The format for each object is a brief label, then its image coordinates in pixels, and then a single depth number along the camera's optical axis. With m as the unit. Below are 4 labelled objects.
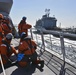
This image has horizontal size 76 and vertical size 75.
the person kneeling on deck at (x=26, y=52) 2.34
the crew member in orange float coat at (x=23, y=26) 3.58
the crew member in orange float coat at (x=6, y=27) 3.51
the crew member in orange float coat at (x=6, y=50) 2.48
